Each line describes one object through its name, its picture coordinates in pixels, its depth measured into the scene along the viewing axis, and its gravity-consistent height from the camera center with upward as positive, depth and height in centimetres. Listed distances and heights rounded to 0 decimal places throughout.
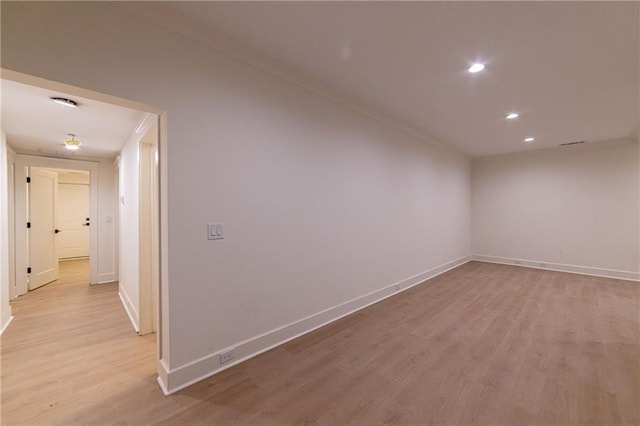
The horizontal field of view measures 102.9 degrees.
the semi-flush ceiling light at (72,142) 351 +101
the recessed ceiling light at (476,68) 248 +143
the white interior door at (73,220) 743 -14
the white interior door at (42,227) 454 -22
